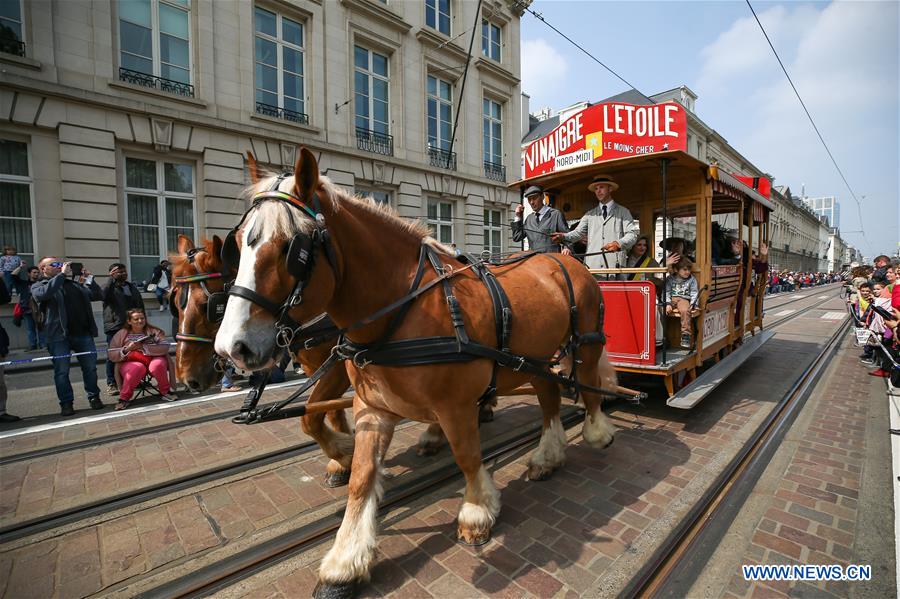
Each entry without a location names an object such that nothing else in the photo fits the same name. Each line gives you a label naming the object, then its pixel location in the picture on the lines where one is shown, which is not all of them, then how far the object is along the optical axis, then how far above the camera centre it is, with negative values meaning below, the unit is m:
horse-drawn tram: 4.47 +0.83
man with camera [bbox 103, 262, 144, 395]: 6.47 -0.25
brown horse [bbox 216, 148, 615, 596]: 1.73 -0.20
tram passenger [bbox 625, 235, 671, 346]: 5.50 +0.30
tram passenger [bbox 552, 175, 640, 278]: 4.75 +0.66
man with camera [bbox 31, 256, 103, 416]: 5.44 -0.43
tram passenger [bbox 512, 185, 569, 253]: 4.91 +0.72
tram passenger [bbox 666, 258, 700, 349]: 5.07 -0.18
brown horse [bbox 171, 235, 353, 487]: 3.12 -0.57
